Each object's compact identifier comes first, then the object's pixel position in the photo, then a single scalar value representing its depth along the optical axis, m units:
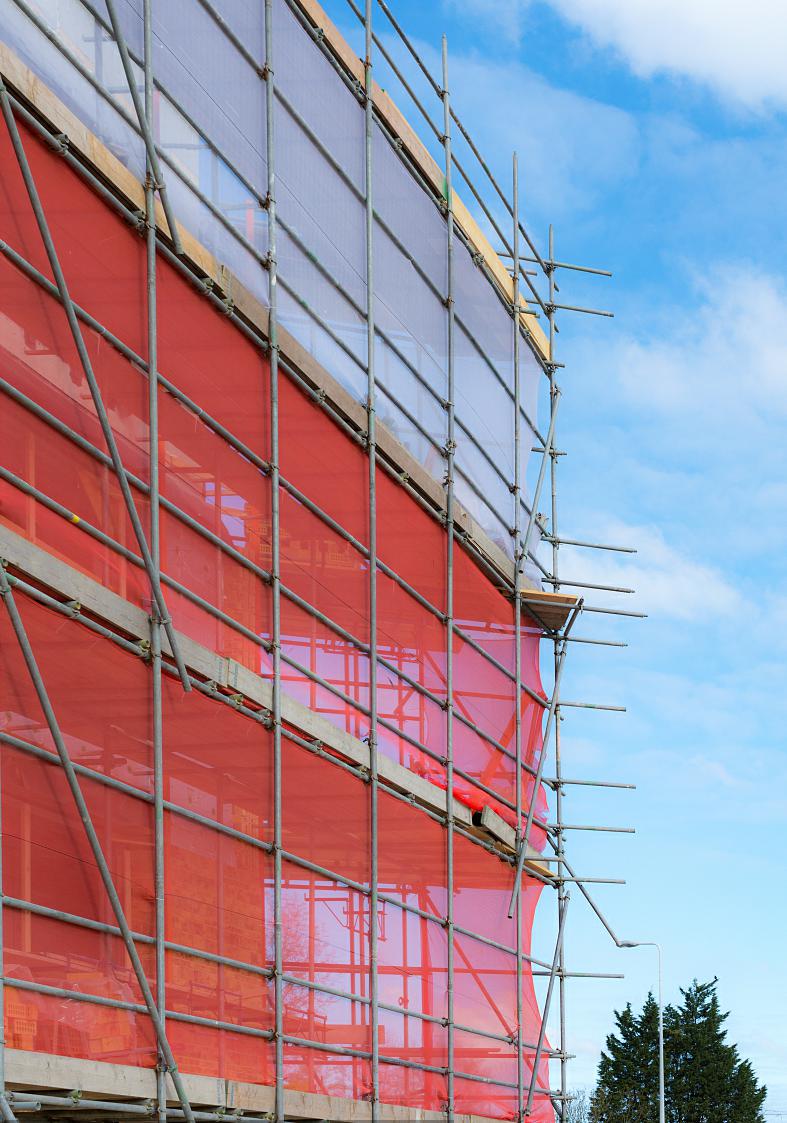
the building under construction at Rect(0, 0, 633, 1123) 8.92
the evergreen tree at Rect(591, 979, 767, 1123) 59.31
